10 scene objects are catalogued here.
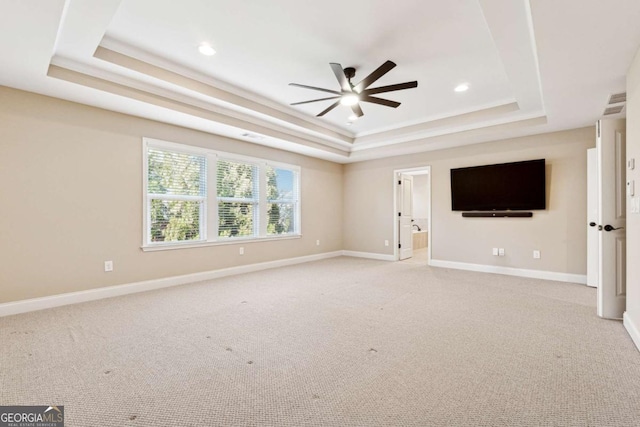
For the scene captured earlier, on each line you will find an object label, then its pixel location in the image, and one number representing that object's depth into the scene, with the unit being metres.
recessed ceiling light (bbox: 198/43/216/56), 2.92
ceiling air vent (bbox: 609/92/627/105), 3.21
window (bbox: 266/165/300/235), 5.89
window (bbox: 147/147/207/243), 4.23
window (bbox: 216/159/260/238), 5.04
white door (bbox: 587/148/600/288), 4.20
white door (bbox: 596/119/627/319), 2.93
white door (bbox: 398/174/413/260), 6.74
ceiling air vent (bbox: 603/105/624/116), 3.62
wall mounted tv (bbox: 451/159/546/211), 4.81
